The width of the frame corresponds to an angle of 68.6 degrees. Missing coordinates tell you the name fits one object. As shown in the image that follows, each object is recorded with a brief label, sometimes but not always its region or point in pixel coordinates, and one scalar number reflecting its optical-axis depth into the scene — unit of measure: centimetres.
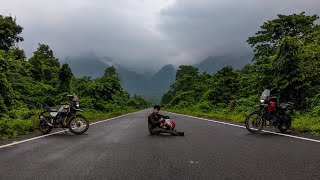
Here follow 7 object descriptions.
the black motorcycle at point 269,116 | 812
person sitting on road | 790
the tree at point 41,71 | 2540
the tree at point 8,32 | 2315
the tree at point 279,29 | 2381
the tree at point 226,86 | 2600
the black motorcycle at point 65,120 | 830
